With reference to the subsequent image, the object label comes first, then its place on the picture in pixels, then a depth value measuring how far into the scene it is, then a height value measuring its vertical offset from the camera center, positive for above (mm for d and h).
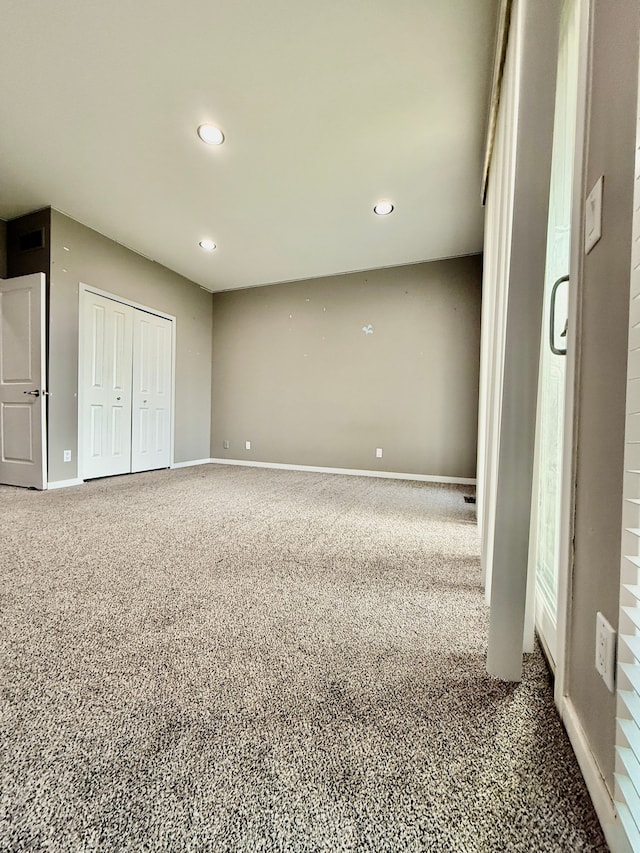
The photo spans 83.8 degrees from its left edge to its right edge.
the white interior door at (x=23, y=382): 3373 +223
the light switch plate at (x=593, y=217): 717 +416
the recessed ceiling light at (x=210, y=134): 2404 +1891
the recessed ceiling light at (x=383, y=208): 3248 +1902
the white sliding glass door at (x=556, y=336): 1234 +325
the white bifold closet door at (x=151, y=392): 4391 +204
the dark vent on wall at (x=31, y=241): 3467 +1629
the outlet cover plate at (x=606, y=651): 608 -409
